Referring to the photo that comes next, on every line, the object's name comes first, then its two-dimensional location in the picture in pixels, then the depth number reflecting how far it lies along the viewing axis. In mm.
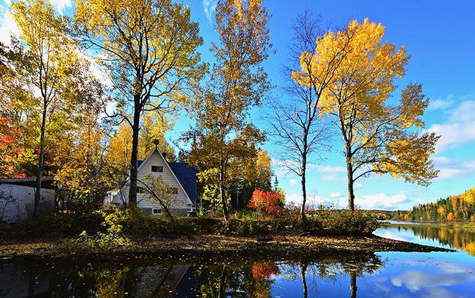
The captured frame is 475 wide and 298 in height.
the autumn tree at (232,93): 22969
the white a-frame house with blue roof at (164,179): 38288
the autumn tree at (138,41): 21469
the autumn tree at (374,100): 26797
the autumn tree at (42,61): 24953
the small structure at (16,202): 23891
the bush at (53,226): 20909
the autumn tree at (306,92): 24453
